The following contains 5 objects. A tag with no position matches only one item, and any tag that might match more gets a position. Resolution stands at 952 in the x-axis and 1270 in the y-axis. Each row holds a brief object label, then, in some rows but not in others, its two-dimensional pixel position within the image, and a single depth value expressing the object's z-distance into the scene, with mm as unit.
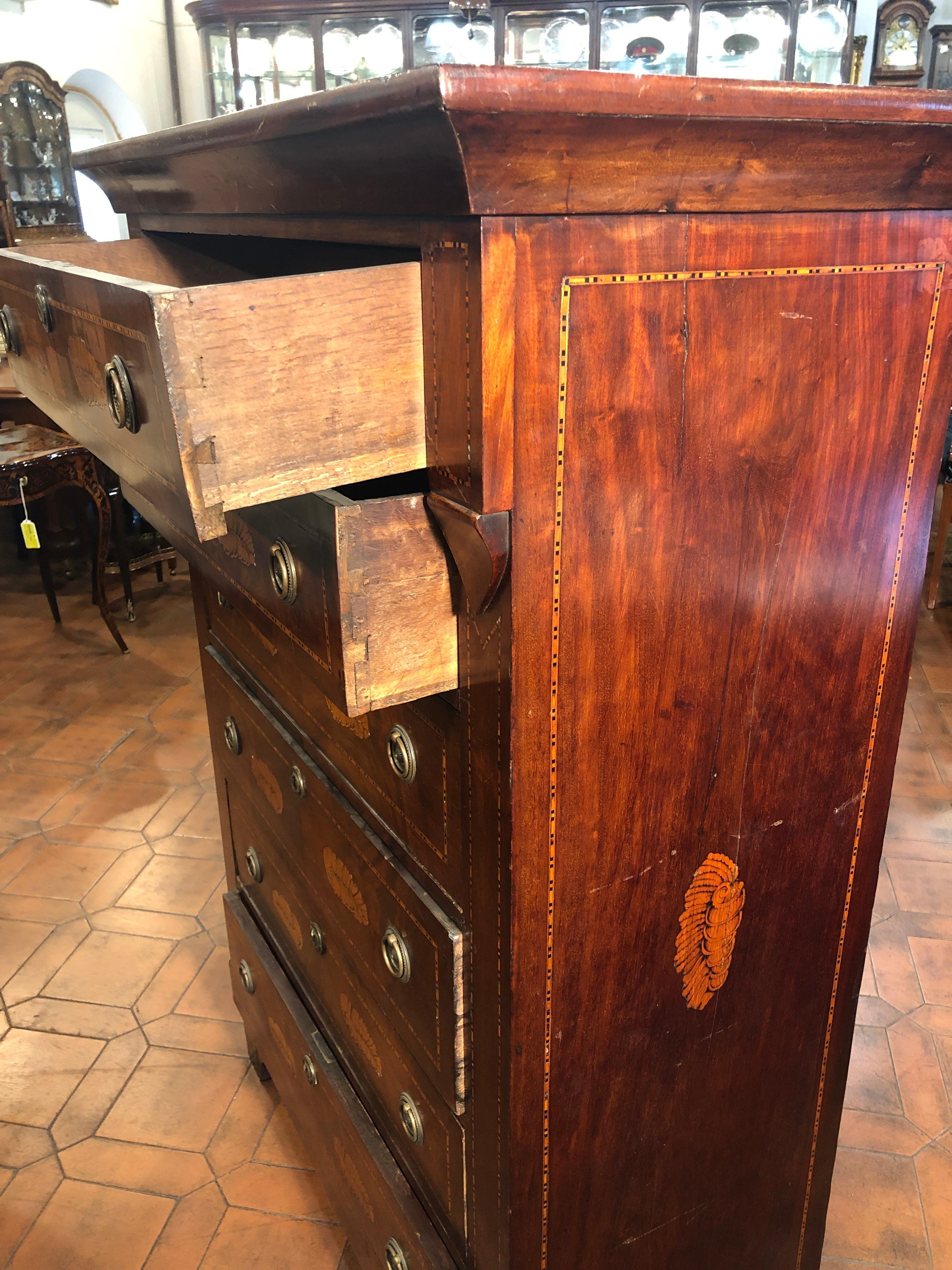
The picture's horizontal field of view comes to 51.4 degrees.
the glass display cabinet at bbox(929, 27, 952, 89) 6812
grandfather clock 6711
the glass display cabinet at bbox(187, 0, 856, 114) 6352
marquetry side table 3885
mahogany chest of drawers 740
